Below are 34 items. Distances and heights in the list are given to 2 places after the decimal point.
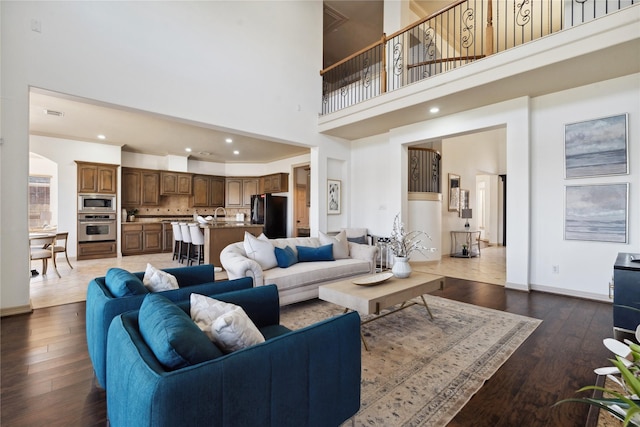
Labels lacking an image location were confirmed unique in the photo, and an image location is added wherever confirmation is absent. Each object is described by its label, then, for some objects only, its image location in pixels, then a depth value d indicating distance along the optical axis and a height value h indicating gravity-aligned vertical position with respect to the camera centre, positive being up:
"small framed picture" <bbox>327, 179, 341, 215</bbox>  6.61 +0.38
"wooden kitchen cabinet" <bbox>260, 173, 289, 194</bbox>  9.21 +0.97
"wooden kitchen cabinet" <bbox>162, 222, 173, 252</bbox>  8.43 -0.71
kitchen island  5.62 -0.52
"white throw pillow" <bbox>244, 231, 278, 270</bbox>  3.58 -0.49
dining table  4.55 -0.48
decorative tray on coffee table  2.85 -0.68
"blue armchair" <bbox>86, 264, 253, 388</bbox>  1.72 -0.58
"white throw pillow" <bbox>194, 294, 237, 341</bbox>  1.41 -0.49
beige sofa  3.19 -0.72
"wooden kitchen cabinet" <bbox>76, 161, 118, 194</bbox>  7.07 +0.85
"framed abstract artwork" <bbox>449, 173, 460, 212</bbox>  8.08 +0.60
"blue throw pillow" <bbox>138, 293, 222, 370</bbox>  1.03 -0.47
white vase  3.16 -0.60
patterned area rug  1.78 -1.18
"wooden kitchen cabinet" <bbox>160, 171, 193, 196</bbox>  8.67 +0.87
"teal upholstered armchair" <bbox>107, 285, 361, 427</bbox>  0.92 -0.63
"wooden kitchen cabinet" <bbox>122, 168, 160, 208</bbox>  8.15 +0.70
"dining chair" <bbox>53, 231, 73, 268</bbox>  5.25 -0.68
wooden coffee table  2.49 -0.73
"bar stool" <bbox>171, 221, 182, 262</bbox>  6.71 -0.69
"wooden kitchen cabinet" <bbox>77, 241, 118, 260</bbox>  7.07 -0.97
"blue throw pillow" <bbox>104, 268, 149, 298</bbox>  1.84 -0.48
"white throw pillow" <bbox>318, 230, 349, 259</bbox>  4.38 -0.48
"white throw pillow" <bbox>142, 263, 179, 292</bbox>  2.12 -0.52
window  6.96 +0.25
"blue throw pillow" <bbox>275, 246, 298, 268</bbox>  3.73 -0.59
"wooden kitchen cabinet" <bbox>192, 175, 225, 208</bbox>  9.38 +0.71
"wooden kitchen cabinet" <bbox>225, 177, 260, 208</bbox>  10.07 +0.75
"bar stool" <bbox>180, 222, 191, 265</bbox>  6.31 -0.52
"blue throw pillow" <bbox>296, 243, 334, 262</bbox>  4.14 -0.59
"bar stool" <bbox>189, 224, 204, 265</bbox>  5.99 -0.53
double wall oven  7.07 -0.17
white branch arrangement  5.42 -0.46
